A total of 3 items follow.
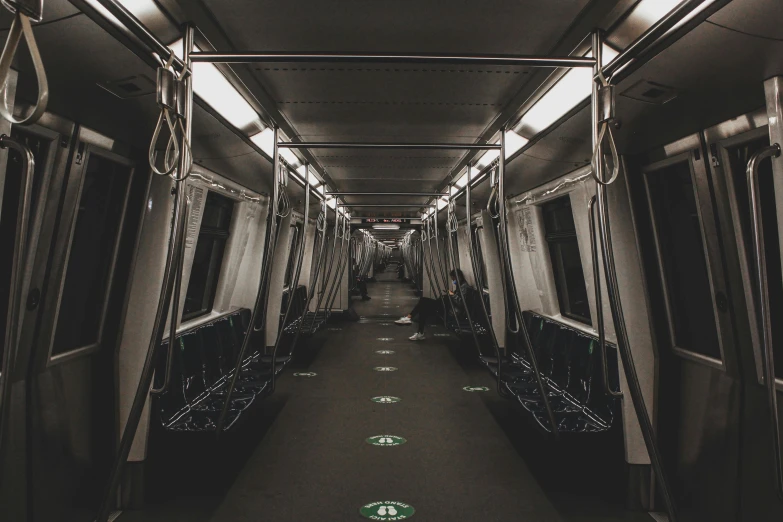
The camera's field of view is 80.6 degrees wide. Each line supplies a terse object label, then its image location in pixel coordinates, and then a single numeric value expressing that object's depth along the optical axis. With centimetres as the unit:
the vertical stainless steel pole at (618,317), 195
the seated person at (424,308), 964
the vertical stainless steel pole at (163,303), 198
